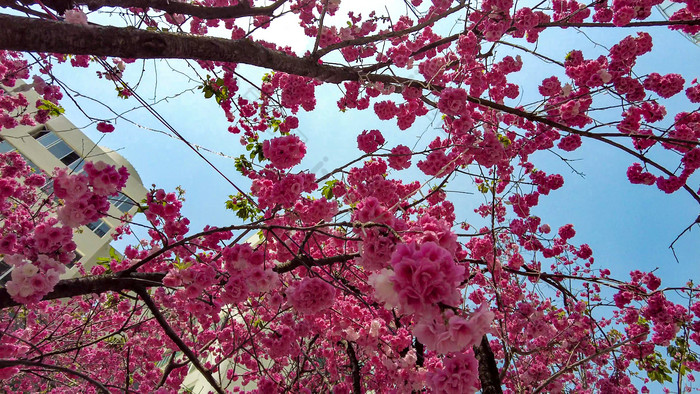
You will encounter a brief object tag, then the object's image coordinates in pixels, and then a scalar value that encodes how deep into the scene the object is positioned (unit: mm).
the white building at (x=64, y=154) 10571
